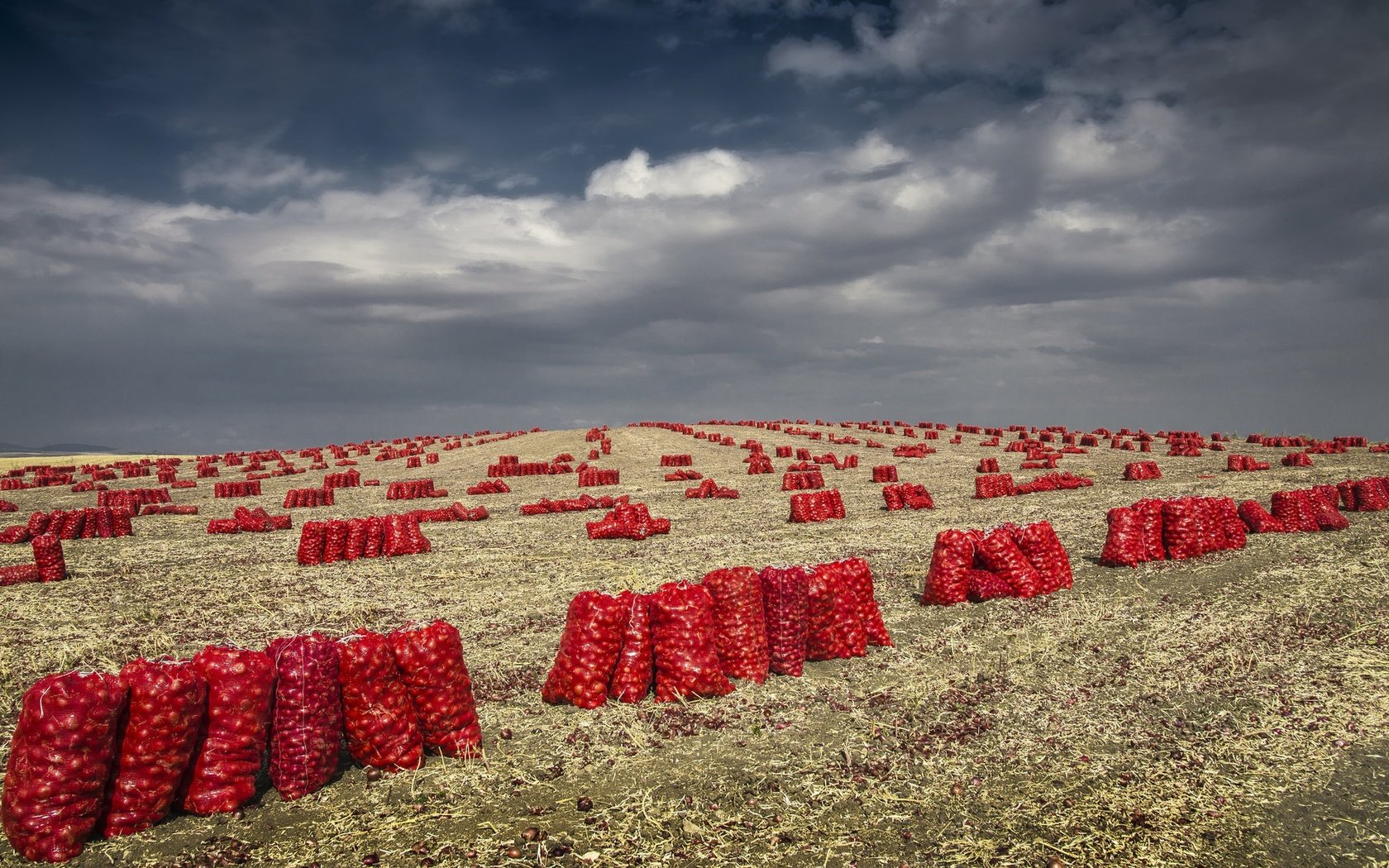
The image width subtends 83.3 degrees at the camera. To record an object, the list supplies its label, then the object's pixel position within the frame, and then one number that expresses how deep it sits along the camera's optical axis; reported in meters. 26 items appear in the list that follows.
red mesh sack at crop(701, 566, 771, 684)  9.12
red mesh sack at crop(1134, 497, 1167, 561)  14.23
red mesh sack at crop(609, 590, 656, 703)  8.55
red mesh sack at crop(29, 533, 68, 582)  15.95
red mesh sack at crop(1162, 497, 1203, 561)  14.19
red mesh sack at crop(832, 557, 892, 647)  10.27
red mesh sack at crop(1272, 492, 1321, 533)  15.78
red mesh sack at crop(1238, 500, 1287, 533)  15.78
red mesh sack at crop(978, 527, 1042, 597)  12.48
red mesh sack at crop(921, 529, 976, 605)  12.23
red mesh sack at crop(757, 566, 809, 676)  9.36
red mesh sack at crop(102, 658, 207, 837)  6.12
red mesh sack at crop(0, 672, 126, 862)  5.78
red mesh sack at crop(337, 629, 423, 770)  7.04
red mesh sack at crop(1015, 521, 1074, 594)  12.67
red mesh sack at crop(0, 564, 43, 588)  15.72
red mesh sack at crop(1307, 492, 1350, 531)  15.79
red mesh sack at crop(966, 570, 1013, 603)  12.23
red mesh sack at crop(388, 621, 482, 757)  7.26
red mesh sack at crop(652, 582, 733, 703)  8.62
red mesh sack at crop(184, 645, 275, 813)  6.41
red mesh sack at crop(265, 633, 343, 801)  6.67
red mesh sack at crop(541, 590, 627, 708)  8.48
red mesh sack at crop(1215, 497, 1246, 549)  14.59
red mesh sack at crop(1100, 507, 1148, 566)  13.94
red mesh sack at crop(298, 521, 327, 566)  17.41
